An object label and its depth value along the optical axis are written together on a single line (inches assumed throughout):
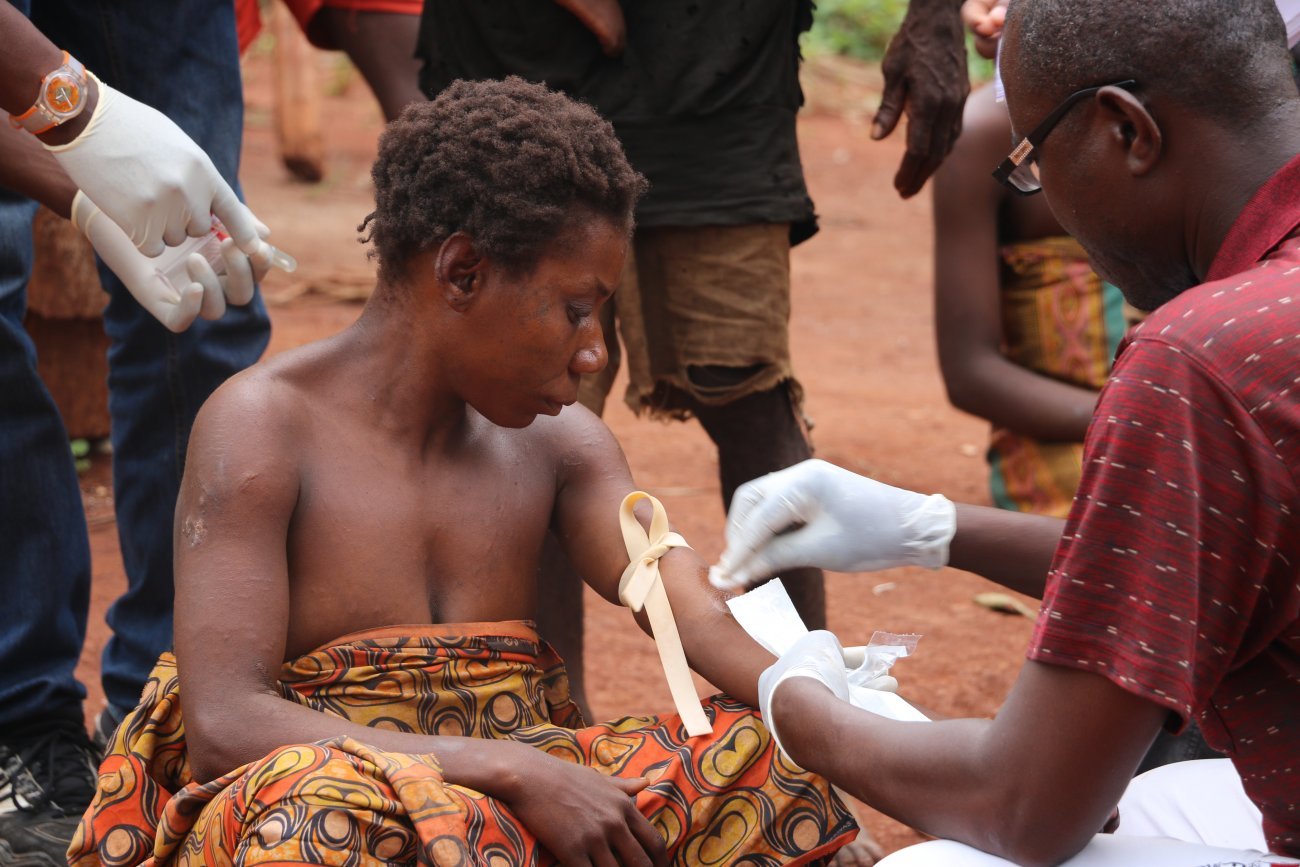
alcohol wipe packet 102.2
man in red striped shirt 87.4
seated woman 98.7
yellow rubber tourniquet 103.1
